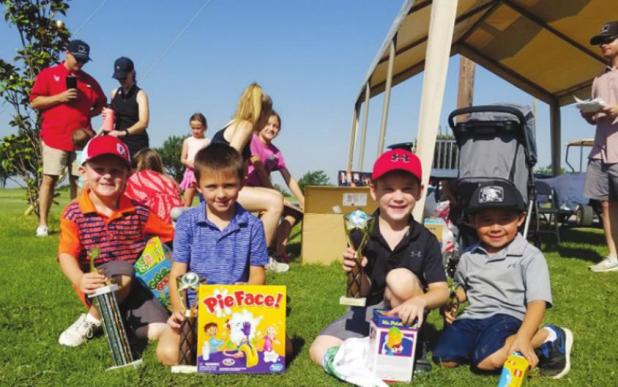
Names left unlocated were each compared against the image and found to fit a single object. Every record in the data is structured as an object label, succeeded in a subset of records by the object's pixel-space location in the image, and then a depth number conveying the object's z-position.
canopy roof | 7.29
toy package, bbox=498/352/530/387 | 2.16
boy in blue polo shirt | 2.62
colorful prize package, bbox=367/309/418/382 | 2.25
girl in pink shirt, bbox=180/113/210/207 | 8.80
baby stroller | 4.61
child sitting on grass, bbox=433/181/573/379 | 2.44
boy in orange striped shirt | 2.77
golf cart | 8.13
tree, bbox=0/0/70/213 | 7.72
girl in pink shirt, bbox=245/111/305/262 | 5.07
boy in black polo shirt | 2.54
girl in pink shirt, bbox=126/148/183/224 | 3.66
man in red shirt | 6.11
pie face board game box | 2.33
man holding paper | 4.87
